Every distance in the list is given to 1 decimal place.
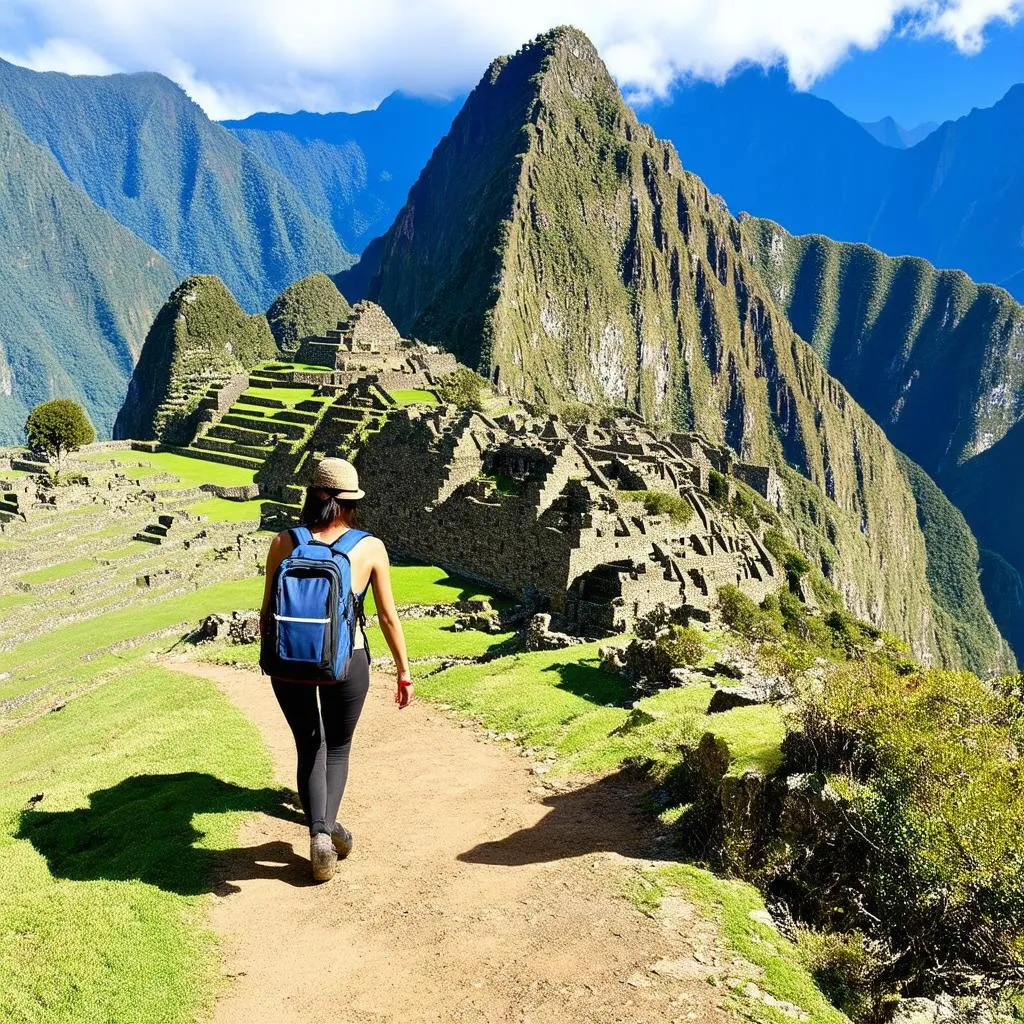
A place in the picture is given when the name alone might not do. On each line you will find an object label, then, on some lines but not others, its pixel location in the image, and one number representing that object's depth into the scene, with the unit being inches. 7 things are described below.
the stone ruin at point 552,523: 1130.0
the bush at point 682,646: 645.9
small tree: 2556.6
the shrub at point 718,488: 2301.4
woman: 277.1
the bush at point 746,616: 975.6
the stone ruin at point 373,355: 2987.2
